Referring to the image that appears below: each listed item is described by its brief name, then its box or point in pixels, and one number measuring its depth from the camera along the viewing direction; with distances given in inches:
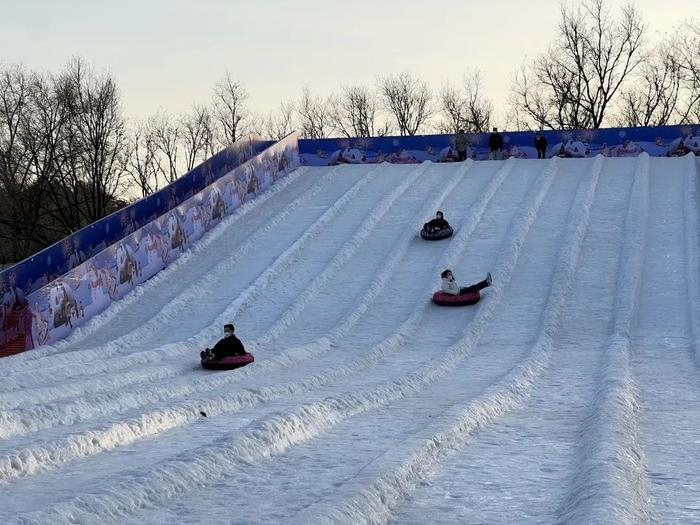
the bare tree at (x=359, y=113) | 2294.5
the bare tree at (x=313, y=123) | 2346.2
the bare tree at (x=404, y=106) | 2244.1
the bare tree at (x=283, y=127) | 2342.9
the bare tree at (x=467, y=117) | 2185.3
